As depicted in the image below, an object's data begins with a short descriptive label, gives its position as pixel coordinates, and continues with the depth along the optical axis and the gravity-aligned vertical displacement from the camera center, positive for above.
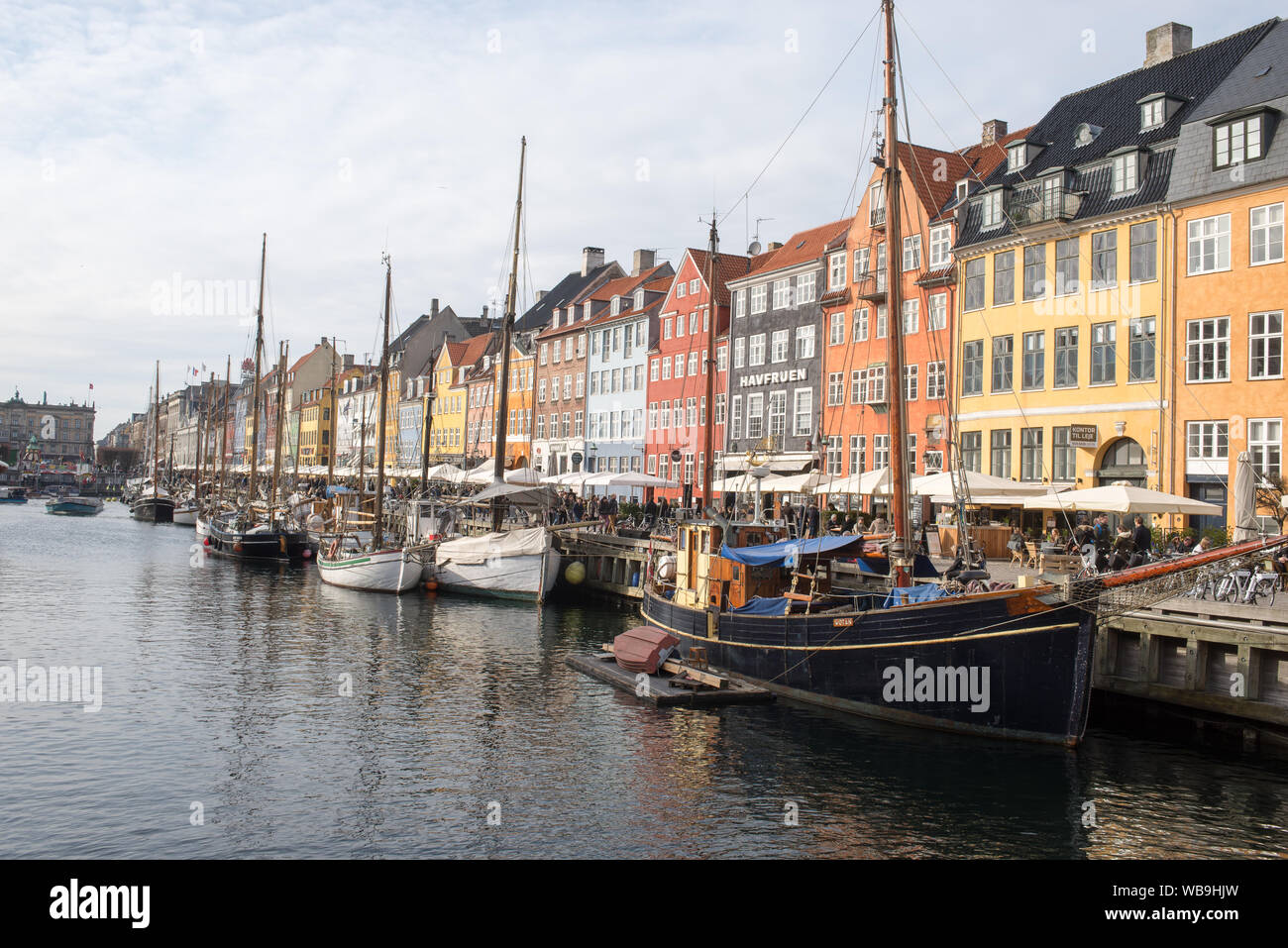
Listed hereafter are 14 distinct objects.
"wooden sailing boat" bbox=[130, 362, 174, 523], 99.38 -1.97
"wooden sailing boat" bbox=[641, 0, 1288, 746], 17.81 -2.51
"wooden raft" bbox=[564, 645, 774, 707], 22.12 -4.21
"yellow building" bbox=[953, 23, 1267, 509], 35.62 +8.04
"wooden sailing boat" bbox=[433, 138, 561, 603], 41.03 -2.60
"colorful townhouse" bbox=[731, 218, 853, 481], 52.69 +7.59
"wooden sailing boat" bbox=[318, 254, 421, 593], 43.62 -3.38
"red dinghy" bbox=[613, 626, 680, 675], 24.33 -3.68
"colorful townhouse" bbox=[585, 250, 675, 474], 68.69 +8.44
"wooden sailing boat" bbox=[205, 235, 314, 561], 56.91 -2.65
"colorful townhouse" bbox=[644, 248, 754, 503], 60.84 +7.32
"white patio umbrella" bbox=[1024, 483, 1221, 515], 24.48 +0.04
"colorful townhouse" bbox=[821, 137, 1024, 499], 44.81 +8.48
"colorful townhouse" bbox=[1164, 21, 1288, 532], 31.66 +7.04
